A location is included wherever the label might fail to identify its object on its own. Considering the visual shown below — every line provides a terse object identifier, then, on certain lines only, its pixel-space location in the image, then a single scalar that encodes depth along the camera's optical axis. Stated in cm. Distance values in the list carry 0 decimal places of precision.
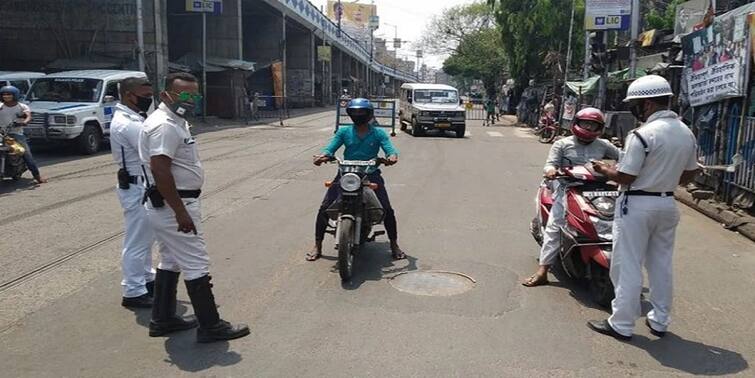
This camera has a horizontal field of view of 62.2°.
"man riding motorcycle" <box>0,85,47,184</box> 1139
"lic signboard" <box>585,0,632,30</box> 2044
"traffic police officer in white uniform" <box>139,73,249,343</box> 402
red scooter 508
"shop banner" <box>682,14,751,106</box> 891
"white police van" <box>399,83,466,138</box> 2323
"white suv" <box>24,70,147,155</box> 1548
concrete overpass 2761
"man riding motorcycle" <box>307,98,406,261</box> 626
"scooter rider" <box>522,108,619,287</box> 543
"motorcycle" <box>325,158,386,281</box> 561
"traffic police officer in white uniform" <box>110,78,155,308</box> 505
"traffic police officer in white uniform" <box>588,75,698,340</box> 417
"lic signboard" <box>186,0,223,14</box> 2992
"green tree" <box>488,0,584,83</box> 2928
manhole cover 547
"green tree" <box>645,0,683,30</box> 2591
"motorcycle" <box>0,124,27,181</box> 1113
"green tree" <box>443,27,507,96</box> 5029
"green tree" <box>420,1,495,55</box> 5909
